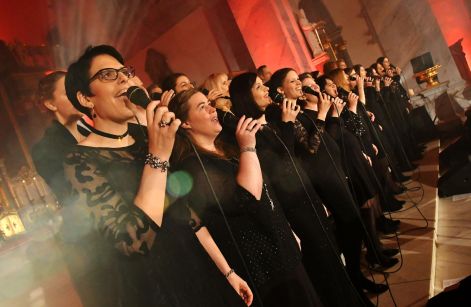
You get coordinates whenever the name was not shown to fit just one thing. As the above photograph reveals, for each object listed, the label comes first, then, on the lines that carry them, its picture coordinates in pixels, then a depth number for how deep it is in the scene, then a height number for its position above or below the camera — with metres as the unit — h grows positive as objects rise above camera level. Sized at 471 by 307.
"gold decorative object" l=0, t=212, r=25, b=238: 5.09 +0.31
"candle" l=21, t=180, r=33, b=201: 5.61 +0.68
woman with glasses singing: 1.25 -0.02
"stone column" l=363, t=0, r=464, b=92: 10.26 +1.00
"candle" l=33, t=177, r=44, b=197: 5.64 +0.69
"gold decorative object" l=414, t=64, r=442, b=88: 8.96 -0.20
